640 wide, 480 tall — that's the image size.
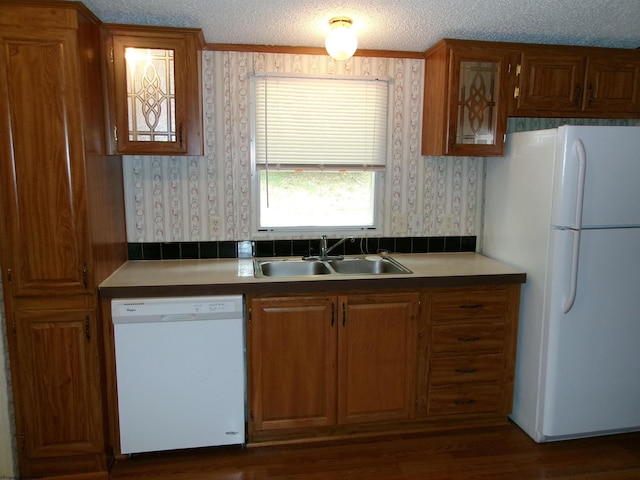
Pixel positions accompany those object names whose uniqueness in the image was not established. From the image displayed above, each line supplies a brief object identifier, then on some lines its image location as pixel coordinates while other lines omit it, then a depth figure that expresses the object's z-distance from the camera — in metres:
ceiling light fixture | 2.14
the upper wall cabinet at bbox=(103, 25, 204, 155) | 2.32
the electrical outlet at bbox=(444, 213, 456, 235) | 3.09
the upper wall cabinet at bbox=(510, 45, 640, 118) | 2.63
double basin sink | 2.75
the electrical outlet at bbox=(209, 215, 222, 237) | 2.84
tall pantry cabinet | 1.95
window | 2.82
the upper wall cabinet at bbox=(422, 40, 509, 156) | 2.59
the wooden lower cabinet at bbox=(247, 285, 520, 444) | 2.37
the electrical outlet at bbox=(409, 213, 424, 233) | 3.06
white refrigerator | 2.25
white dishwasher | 2.20
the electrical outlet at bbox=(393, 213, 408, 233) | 3.04
